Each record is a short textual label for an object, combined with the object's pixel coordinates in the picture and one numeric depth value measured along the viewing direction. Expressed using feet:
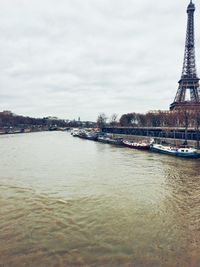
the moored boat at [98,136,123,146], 152.01
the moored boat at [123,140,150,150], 118.97
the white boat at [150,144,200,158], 90.12
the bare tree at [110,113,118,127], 292.03
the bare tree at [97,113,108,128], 292.03
